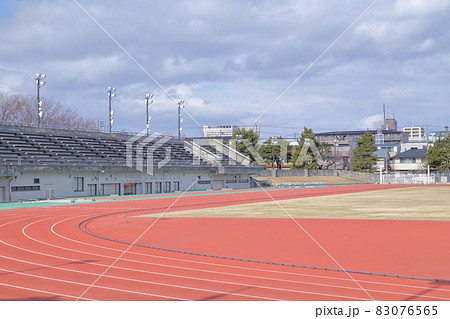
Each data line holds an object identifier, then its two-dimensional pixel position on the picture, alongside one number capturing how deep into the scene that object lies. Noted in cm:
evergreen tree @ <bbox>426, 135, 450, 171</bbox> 8969
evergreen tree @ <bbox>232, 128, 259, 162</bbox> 8950
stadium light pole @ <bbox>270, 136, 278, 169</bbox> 8837
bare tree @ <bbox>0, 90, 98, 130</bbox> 8271
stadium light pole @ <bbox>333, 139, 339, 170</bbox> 11030
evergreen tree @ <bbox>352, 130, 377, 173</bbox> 9744
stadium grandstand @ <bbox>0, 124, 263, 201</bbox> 4225
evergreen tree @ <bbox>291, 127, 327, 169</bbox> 9344
